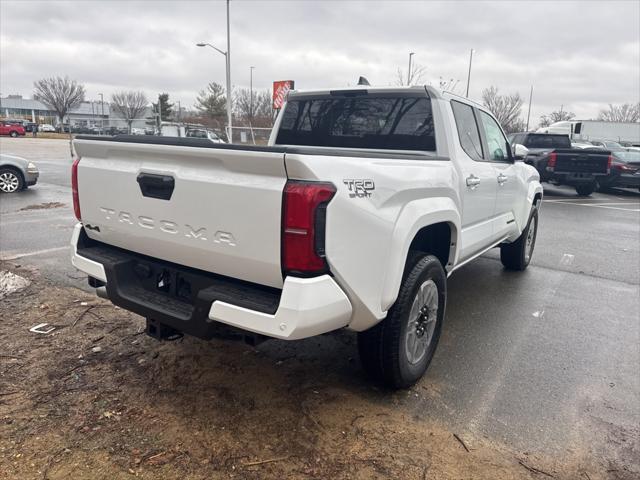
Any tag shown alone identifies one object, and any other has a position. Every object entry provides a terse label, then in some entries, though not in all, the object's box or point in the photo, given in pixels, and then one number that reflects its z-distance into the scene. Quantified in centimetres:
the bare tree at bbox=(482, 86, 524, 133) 5117
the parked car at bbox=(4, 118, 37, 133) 5857
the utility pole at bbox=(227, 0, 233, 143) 2616
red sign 1478
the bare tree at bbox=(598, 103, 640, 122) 7780
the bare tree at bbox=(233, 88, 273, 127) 4795
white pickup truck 233
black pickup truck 1462
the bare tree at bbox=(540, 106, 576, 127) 7069
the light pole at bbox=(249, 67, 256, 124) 4182
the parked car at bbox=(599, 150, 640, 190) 1575
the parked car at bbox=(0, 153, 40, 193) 1173
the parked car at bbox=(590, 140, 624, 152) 2378
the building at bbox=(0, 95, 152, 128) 8879
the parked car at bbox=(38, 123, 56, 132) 6820
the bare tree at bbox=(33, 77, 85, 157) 5631
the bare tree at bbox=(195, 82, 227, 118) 6066
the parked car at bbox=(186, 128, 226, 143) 2870
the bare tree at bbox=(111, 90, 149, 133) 6794
